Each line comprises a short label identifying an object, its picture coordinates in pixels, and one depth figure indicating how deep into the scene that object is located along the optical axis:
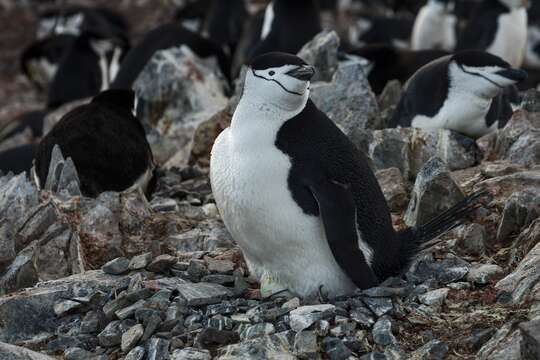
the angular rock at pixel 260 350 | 8.28
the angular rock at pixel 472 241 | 10.26
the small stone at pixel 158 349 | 8.45
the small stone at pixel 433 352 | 8.18
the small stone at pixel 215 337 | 8.56
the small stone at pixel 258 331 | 8.55
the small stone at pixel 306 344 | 8.30
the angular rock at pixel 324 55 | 16.33
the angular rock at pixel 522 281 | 8.82
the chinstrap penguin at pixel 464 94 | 14.02
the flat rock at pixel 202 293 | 9.11
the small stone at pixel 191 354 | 8.34
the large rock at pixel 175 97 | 17.61
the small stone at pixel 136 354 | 8.51
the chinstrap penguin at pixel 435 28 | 28.23
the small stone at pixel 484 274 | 9.40
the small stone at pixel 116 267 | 9.95
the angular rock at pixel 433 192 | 10.91
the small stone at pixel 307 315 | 8.52
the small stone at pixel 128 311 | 9.03
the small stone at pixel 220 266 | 10.08
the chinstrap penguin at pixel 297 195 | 9.16
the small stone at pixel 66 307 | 9.35
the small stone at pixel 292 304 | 8.92
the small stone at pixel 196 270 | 9.85
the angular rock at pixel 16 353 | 8.12
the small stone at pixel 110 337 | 8.81
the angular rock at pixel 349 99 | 14.02
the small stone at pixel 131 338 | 8.68
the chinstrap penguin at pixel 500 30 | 22.16
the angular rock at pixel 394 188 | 11.83
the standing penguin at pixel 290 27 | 20.42
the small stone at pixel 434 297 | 8.97
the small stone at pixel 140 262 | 10.03
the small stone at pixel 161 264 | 10.01
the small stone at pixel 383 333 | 8.46
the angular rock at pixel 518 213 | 10.32
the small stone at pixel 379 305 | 8.70
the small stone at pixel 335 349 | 8.29
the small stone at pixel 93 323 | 9.09
